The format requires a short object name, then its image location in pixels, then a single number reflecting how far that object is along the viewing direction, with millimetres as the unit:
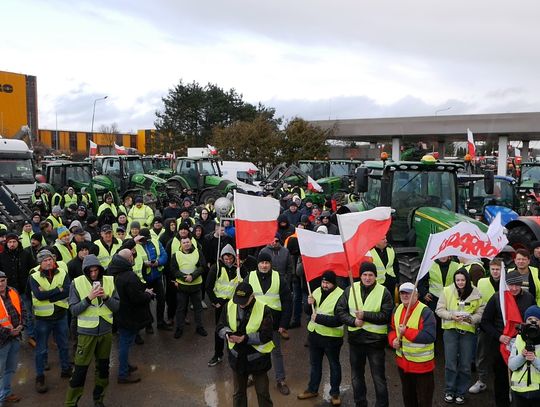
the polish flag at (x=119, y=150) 22056
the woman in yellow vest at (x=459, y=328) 5027
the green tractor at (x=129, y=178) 17266
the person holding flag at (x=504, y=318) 4457
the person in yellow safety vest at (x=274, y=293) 5449
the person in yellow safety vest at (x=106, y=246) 7027
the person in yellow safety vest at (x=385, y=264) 6297
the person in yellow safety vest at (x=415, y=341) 4430
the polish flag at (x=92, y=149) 23277
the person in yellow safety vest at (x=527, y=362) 3889
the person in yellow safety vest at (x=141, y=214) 10070
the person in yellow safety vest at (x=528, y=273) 5289
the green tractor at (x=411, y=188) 8195
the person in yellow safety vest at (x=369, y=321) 4691
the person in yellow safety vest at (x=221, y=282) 6227
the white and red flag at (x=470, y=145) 12893
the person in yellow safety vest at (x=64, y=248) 7012
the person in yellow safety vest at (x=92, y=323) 4914
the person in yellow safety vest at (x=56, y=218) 9469
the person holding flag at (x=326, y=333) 5060
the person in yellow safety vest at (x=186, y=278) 6930
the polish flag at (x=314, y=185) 14266
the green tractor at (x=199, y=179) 17672
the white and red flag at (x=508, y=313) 4438
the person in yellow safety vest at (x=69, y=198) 12907
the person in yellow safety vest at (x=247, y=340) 4414
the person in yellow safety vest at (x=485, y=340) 5215
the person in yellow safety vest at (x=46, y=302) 5520
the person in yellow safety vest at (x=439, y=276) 5828
